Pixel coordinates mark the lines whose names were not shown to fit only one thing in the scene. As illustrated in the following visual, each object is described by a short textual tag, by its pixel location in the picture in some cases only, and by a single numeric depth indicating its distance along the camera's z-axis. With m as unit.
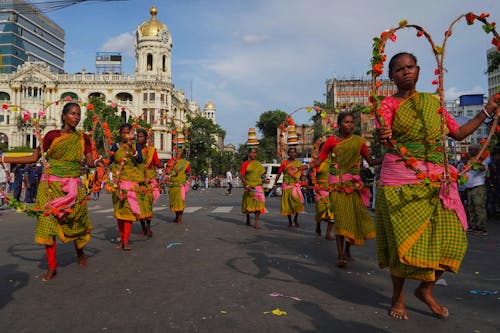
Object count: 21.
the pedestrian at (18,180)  18.09
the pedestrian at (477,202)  9.69
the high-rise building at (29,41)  101.69
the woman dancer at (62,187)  5.23
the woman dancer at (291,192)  10.49
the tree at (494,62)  12.84
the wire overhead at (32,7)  15.09
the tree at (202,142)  65.06
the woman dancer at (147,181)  8.14
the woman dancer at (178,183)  11.26
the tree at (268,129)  78.56
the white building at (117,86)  73.88
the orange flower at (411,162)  3.51
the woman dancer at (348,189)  5.83
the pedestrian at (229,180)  31.47
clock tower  73.81
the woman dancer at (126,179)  7.43
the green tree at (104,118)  46.97
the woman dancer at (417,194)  3.52
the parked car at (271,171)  28.53
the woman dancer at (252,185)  10.86
